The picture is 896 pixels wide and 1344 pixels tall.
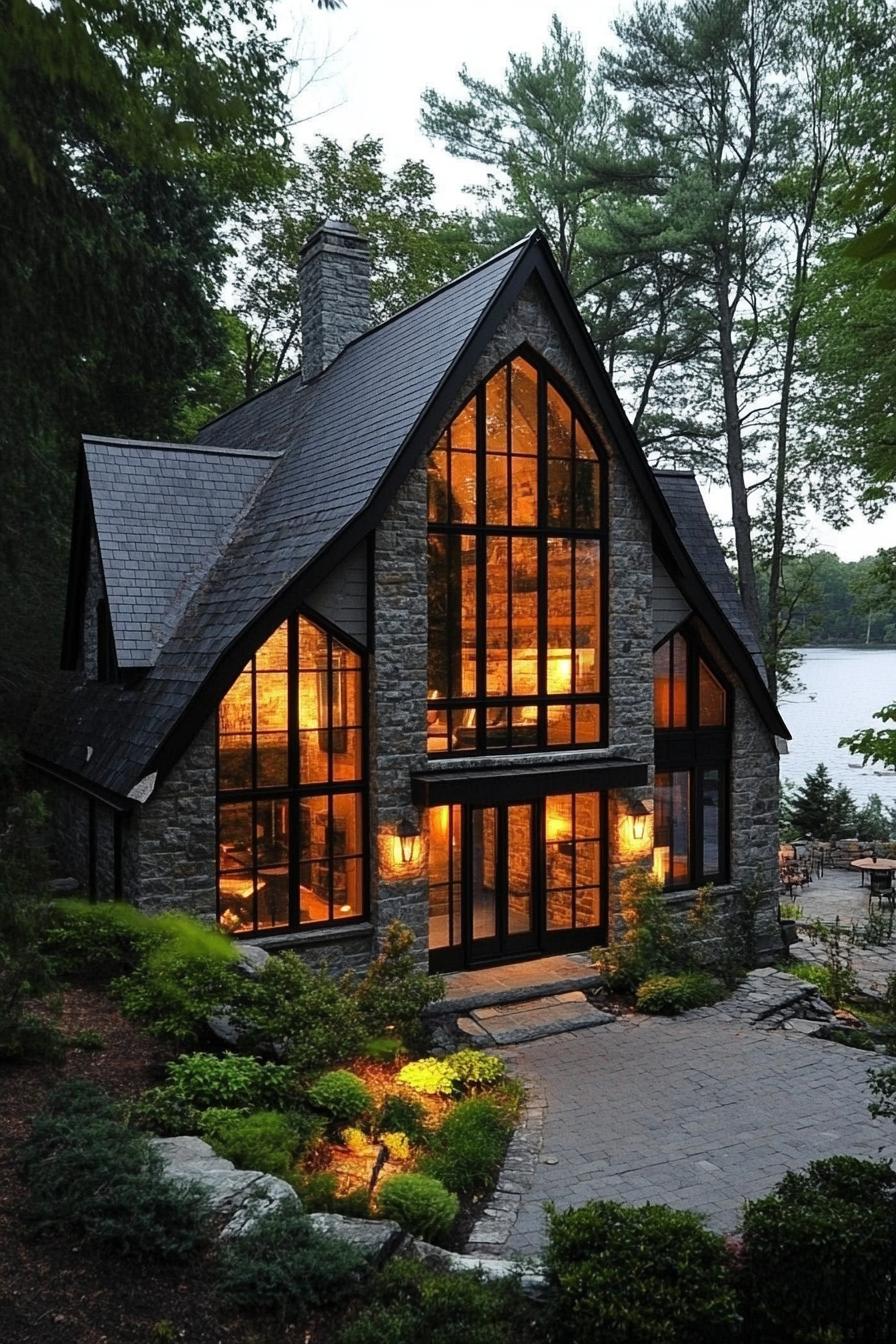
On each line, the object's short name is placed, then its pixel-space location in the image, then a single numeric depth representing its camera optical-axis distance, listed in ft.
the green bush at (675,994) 35.78
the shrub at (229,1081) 22.22
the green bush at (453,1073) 27.91
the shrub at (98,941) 29.58
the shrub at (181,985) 25.54
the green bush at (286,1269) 15.20
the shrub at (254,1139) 20.02
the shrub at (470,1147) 23.15
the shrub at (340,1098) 24.07
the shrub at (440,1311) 15.10
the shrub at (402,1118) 24.85
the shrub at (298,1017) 25.64
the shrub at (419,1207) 20.24
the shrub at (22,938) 19.84
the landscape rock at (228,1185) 16.96
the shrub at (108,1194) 15.52
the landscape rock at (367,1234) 17.03
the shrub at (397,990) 30.48
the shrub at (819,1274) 16.16
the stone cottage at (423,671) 33.73
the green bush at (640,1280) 15.70
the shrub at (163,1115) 20.56
